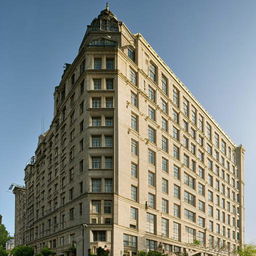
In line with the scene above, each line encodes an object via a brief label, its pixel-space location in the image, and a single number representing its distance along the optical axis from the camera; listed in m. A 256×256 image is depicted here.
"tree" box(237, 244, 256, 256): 79.28
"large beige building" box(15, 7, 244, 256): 43.84
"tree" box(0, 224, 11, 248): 115.50
